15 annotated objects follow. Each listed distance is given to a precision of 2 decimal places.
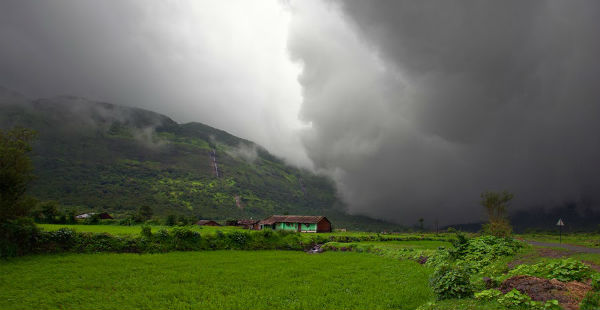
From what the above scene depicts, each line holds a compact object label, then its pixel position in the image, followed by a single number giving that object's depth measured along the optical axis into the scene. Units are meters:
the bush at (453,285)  12.15
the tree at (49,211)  58.98
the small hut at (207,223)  100.49
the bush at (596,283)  9.42
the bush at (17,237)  21.62
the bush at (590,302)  8.18
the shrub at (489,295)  10.94
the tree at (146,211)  102.86
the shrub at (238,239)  37.12
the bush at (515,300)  9.70
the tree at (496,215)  43.25
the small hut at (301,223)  83.25
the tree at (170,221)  72.46
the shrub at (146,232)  30.69
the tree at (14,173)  27.95
